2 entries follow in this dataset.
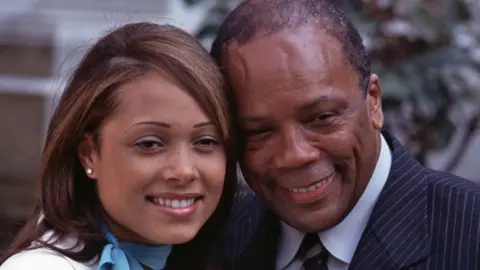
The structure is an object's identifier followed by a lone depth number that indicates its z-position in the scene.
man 4.60
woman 4.37
